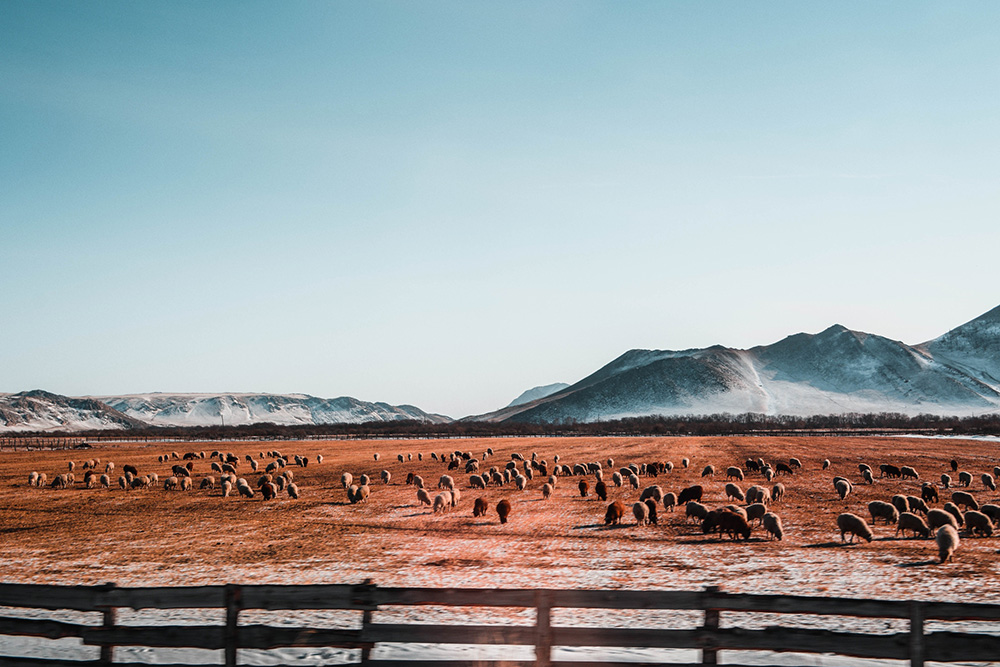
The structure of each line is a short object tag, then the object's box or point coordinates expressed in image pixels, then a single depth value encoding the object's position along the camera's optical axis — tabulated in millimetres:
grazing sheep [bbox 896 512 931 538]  24484
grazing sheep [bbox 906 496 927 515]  28734
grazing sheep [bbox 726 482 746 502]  34375
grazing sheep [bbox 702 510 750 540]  24688
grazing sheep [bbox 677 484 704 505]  32312
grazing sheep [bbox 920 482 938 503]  34156
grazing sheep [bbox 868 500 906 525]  27141
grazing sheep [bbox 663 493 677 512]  31453
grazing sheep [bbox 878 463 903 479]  48125
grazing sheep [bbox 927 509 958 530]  24781
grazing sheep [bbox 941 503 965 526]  26391
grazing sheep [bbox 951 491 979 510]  30233
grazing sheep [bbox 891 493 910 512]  28828
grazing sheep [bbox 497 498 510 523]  29891
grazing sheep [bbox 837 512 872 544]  23609
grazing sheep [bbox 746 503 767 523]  27062
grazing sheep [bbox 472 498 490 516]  31453
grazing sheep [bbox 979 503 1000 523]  25609
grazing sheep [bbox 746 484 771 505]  32719
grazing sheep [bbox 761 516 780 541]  24562
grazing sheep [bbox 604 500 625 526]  28547
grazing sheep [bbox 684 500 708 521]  27844
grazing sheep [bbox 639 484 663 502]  33656
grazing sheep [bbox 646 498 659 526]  28514
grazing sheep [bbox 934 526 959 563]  19969
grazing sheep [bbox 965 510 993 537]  24406
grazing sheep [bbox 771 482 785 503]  35312
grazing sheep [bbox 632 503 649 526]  28219
